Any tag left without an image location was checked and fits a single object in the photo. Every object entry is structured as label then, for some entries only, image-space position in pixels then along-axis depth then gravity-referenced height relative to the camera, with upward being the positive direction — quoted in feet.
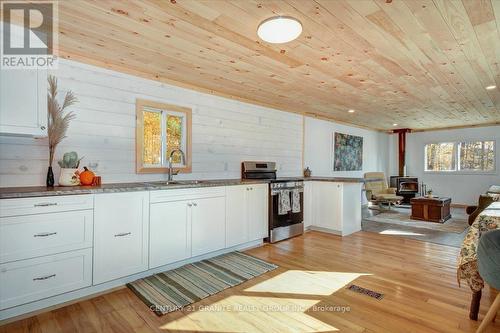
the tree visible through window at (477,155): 23.73 +1.31
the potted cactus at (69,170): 8.49 -0.07
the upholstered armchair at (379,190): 21.80 -1.87
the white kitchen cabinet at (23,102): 6.98 +1.78
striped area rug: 7.71 -3.75
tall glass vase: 8.41 -0.33
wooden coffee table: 17.93 -2.72
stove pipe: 28.22 +2.04
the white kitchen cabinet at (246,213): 11.61 -2.04
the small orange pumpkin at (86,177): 8.80 -0.30
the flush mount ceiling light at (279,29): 6.72 +3.66
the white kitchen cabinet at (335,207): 14.79 -2.15
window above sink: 10.82 +1.43
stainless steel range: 13.42 -1.71
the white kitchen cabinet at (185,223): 9.18 -2.06
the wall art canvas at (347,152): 21.99 +1.48
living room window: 23.89 +1.26
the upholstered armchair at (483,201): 13.32 -1.60
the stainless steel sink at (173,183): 10.14 -0.56
